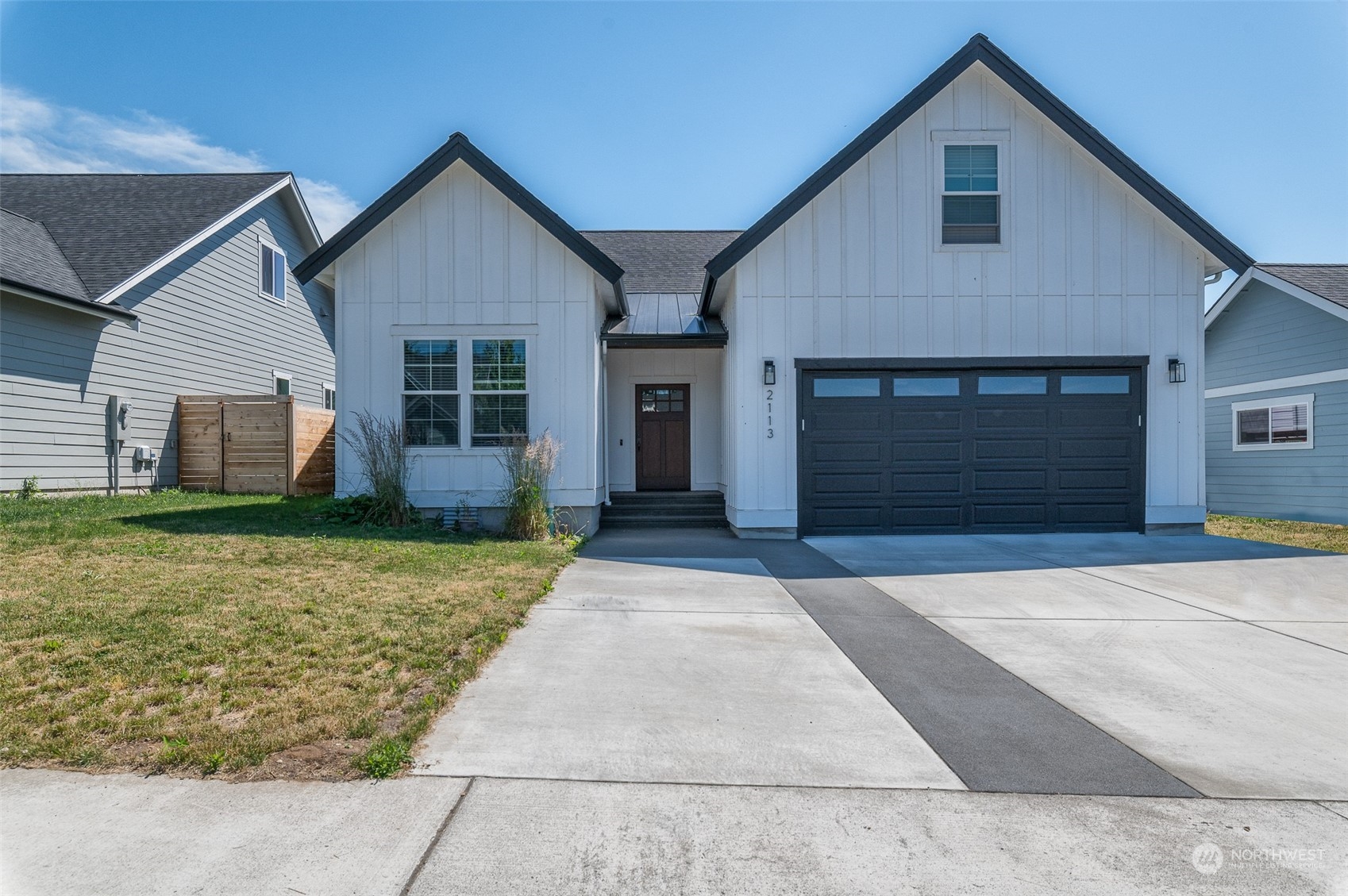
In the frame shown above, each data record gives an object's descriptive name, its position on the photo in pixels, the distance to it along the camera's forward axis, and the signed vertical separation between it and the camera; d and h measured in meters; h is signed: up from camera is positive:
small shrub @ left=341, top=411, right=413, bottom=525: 9.73 -0.28
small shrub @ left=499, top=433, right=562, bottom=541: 9.35 -0.57
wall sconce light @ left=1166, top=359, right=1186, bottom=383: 10.29 +1.02
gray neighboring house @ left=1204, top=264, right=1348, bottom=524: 13.64 +0.99
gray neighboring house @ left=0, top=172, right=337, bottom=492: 10.98 +2.44
